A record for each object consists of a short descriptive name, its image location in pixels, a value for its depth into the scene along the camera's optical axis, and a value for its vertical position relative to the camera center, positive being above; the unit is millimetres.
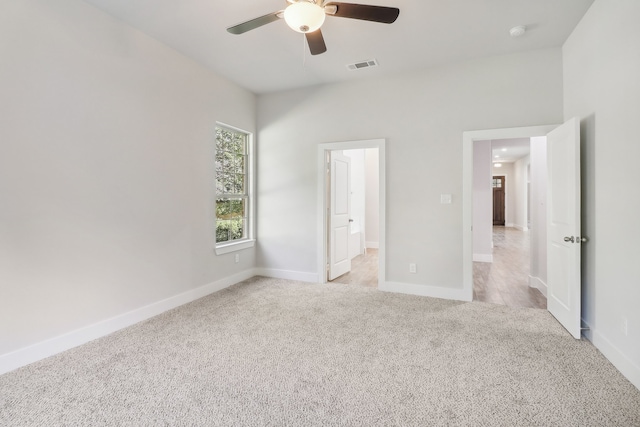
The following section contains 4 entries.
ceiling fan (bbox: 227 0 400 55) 1984 +1346
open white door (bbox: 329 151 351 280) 4820 -109
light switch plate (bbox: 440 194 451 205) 3906 +101
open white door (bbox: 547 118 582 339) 2703 -186
